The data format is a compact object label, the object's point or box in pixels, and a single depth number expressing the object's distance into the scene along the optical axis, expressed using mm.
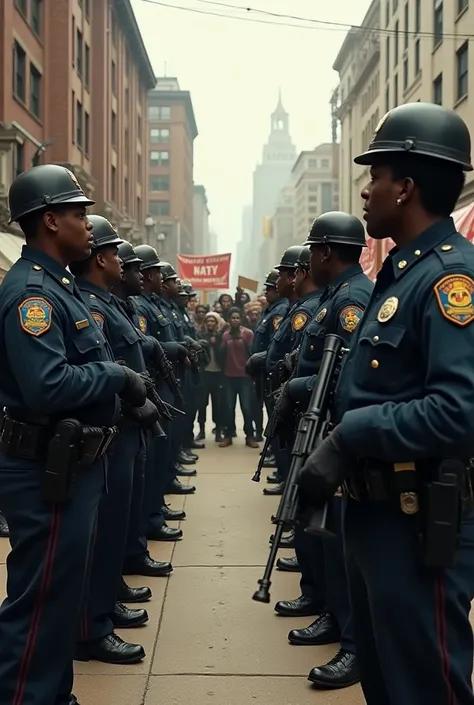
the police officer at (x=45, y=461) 2996
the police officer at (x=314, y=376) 3965
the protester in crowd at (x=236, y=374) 12352
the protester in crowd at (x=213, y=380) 12578
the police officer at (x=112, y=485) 4172
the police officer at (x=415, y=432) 2203
